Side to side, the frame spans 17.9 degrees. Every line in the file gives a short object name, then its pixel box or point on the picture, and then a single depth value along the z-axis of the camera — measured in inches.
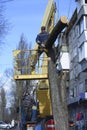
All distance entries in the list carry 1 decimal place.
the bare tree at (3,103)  3067.8
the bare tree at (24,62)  490.8
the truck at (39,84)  478.1
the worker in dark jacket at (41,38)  403.2
